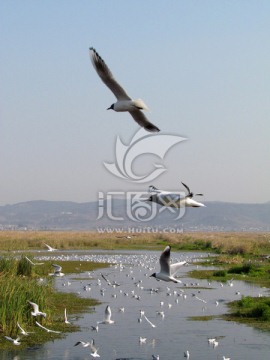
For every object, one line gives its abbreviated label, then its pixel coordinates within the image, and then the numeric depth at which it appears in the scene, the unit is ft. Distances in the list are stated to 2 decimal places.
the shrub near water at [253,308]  67.96
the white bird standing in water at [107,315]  52.38
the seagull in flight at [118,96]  24.93
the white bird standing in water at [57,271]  81.74
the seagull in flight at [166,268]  33.09
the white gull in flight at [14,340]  52.79
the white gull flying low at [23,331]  54.29
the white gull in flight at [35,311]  55.16
